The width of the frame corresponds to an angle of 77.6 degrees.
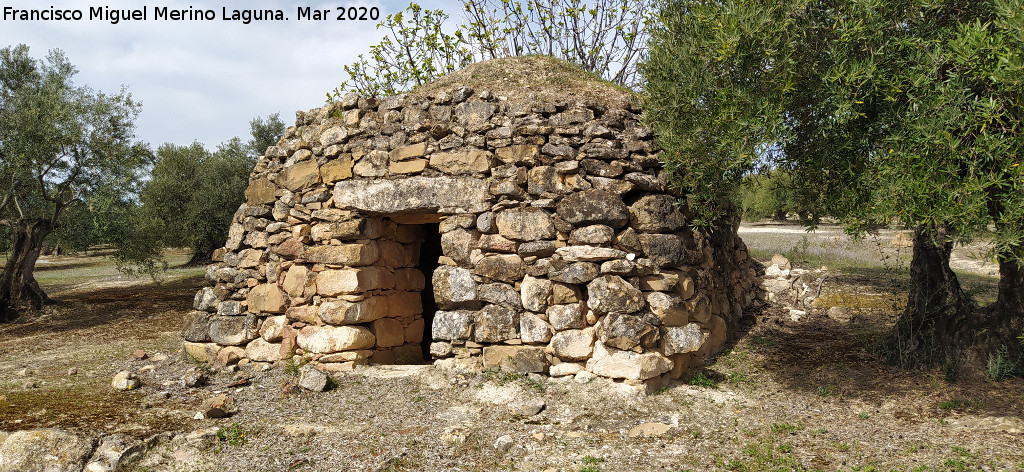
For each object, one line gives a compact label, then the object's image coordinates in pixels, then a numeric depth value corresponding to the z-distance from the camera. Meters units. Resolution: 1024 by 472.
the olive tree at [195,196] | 21.17
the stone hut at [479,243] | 6.04
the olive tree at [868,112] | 4.27
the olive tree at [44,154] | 11.70
